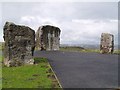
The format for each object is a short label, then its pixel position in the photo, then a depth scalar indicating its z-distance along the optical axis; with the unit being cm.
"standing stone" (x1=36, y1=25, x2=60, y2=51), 2095
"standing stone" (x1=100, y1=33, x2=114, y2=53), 1991
